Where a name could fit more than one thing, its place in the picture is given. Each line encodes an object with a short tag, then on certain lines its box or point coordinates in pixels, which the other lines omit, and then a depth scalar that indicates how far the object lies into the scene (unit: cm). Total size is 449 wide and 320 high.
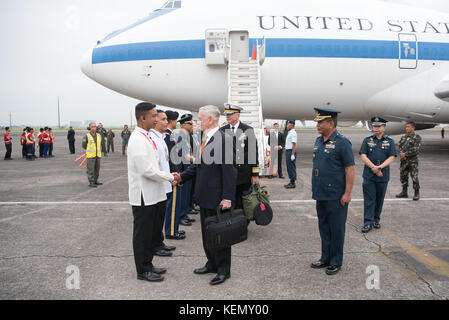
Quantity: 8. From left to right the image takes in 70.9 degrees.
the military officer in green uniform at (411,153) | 691
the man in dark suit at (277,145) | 1021
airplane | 1164
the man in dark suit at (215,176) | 335
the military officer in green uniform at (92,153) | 868
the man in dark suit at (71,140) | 1855
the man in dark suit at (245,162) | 455
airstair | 1060
